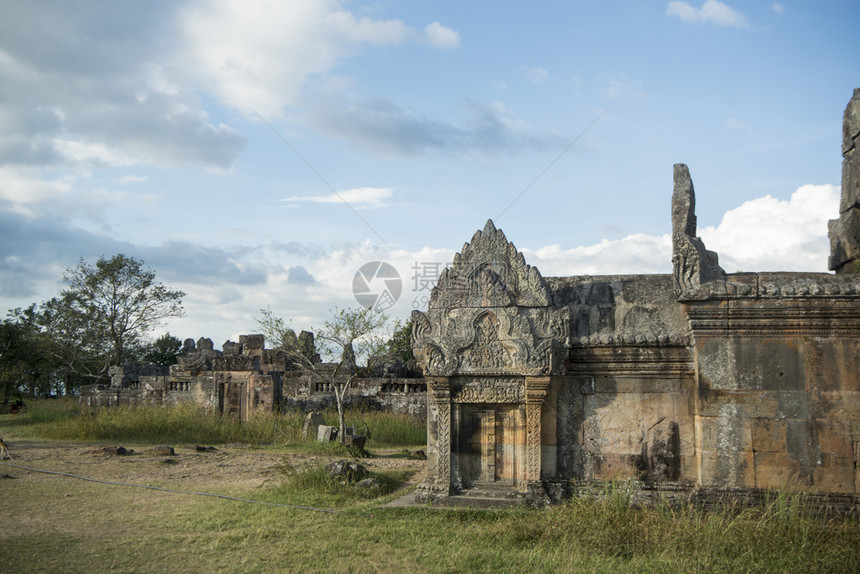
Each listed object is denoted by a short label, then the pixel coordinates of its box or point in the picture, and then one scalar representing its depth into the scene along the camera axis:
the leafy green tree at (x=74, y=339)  28.83
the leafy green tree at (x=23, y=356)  28.19
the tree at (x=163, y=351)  33.75
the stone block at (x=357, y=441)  11.64
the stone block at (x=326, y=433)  13.15
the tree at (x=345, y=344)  14.06
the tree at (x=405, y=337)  21.91
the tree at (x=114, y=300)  29.30
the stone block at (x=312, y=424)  13.91
